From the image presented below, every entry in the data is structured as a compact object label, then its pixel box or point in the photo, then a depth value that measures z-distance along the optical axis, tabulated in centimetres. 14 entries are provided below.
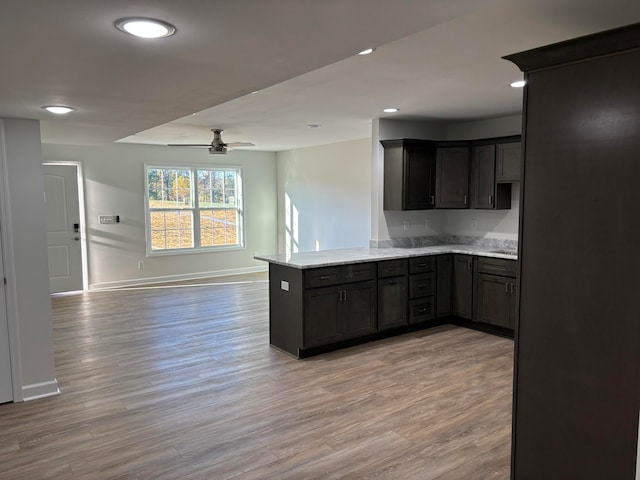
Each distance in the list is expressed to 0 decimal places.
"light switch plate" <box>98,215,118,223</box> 766
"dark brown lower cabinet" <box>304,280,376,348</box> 432
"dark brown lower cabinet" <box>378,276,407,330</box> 484
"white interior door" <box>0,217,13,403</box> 344
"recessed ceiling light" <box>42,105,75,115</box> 306
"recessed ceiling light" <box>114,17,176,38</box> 157
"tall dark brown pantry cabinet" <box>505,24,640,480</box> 179
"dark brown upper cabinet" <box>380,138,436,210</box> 531
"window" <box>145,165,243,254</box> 828
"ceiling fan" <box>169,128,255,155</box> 602
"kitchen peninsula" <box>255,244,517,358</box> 436
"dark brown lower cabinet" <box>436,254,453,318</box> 533
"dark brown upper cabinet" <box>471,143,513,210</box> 528
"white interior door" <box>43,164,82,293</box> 722
